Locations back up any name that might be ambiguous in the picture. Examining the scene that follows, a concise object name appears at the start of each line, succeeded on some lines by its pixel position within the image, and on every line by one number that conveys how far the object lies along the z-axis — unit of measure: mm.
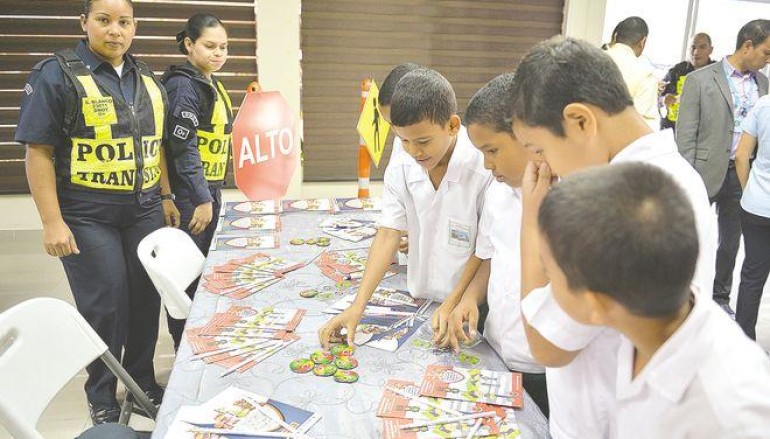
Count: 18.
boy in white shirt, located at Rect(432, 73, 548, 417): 1320
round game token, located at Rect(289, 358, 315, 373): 1346
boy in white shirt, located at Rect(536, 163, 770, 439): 679
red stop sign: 2725
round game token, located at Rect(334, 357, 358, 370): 1356
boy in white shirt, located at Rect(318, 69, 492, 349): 1524
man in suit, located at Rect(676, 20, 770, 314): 3166
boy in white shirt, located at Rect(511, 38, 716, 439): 916
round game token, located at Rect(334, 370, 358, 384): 1299
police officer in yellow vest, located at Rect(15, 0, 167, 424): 2008
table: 1152
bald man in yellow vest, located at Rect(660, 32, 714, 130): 4887
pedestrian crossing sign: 2750
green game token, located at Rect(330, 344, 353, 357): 1426
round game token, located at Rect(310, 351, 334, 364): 1386
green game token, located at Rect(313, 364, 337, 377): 1326
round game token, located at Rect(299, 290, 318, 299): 1797
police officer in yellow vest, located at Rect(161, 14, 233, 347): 2570
